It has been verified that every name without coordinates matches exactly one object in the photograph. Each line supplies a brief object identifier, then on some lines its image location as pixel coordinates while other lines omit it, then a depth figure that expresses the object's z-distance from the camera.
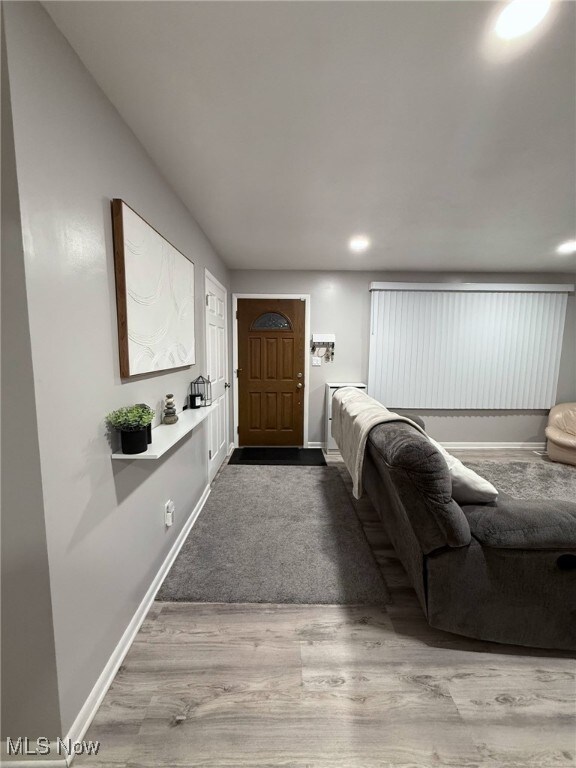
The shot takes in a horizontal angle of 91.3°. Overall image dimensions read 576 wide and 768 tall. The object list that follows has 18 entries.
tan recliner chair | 3.39
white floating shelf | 1.21
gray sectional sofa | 1.19
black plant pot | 1.18
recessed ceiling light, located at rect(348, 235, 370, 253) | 2.64
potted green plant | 1.17
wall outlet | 1.74
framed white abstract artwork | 1.23
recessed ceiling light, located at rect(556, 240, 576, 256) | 2.70
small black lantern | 2.20
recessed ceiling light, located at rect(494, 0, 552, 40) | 0.84
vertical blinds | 3.74
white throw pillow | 1.30
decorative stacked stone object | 1.66
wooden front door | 3.78
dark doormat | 3.46
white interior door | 2.77
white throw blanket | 1.67
